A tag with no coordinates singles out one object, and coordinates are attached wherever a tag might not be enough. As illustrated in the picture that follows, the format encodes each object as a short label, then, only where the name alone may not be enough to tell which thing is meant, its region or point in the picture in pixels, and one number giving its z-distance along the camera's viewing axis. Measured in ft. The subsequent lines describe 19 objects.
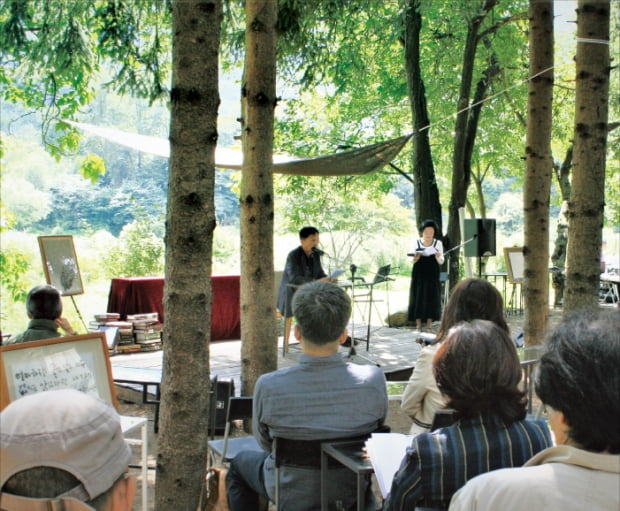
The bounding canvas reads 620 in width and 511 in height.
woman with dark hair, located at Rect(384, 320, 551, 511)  5.88
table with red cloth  28.53
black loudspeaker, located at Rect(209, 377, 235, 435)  13.20
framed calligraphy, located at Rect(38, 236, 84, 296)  25.85
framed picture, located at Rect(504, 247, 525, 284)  33.99
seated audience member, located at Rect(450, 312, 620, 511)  3.44
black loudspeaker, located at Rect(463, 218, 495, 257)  27.30
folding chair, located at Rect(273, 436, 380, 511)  7.89
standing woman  27.86
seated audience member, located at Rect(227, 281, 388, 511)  7.89
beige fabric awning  24.66
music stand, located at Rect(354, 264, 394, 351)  23.48
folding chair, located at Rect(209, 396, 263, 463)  9.69
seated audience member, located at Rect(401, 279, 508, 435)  8.98
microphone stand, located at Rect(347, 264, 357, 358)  22.06
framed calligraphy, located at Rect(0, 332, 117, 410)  8.86
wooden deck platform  21.68
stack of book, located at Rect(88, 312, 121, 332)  26.89
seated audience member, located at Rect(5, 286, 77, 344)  11.86
